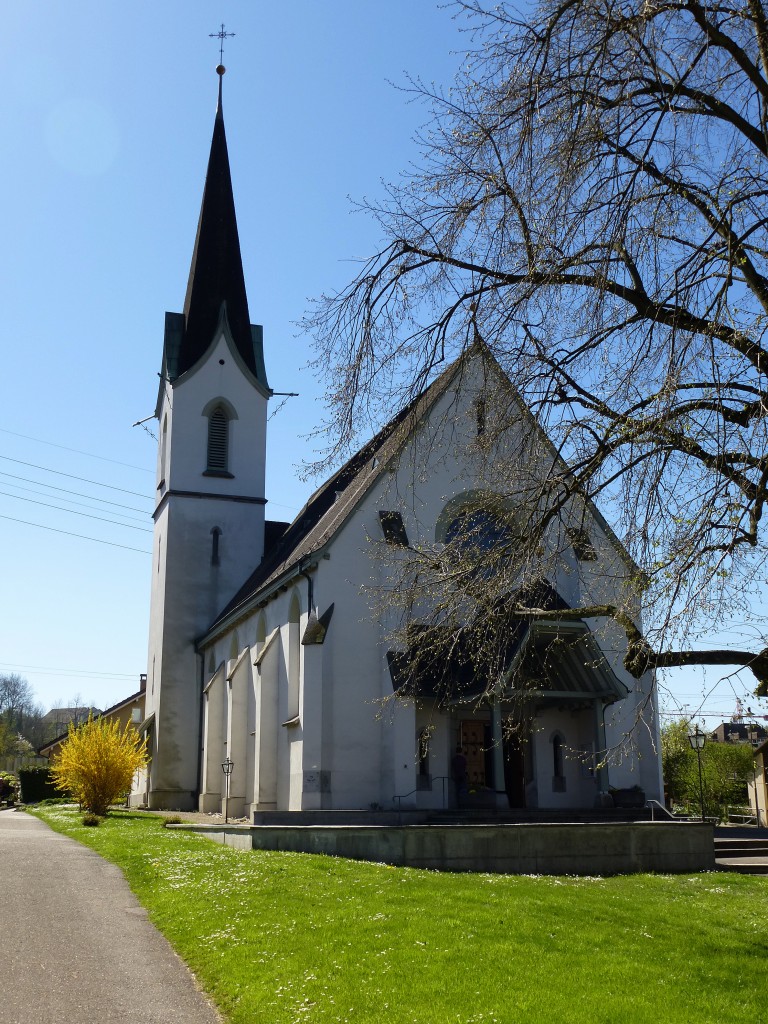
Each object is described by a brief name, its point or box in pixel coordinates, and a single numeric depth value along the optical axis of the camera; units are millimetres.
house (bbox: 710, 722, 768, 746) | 91631
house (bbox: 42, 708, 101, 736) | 125062
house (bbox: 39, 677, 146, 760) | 55438
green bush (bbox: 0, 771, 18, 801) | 46884
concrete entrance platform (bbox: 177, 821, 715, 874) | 17266
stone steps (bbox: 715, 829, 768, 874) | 18656
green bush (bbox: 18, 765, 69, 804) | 46094
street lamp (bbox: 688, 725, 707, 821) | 25516
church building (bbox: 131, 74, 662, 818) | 23609
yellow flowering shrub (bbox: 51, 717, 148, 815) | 29203
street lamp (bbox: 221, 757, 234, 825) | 28358
